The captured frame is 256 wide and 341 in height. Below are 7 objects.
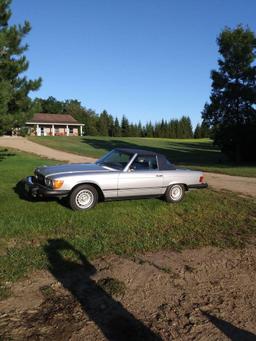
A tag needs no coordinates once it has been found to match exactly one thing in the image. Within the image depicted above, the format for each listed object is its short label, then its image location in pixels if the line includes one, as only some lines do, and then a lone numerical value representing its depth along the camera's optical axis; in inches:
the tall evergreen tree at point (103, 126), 3356.3
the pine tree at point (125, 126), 3518.7
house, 2561.5
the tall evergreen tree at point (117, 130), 3444.4
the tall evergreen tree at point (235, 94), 1100.5
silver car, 322.0
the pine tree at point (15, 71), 600.7
